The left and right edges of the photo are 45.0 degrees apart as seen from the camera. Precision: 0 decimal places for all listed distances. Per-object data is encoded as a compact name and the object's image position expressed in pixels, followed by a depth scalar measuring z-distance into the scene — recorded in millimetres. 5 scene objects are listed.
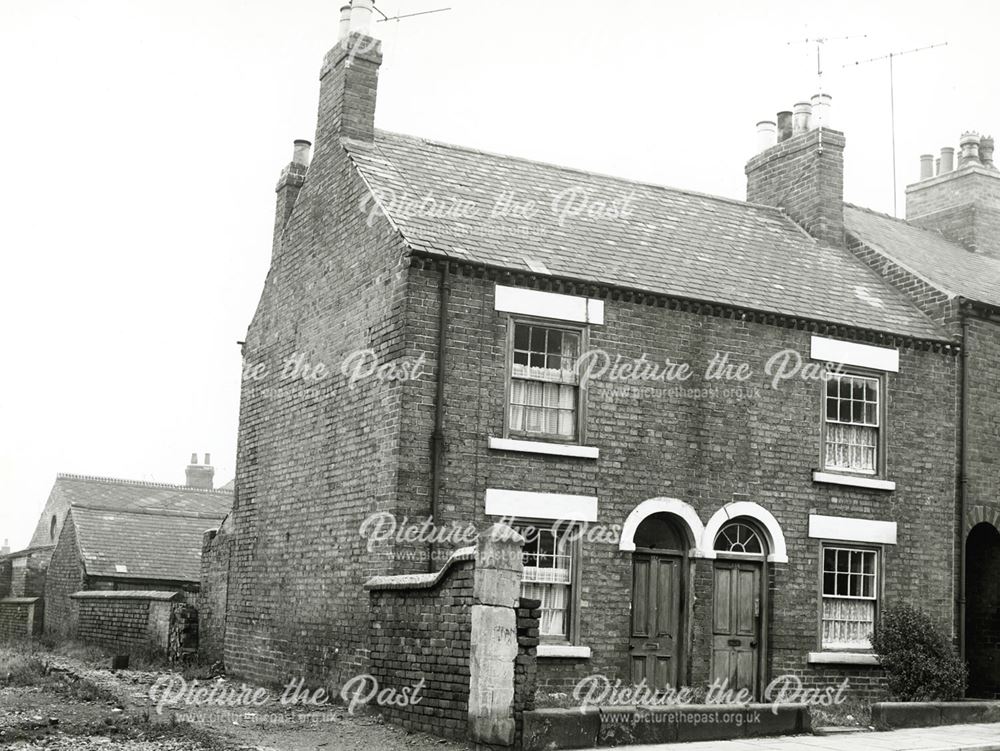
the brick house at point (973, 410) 18891
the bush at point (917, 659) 16516
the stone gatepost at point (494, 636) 11383
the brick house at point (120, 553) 30172
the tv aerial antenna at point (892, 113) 22855
